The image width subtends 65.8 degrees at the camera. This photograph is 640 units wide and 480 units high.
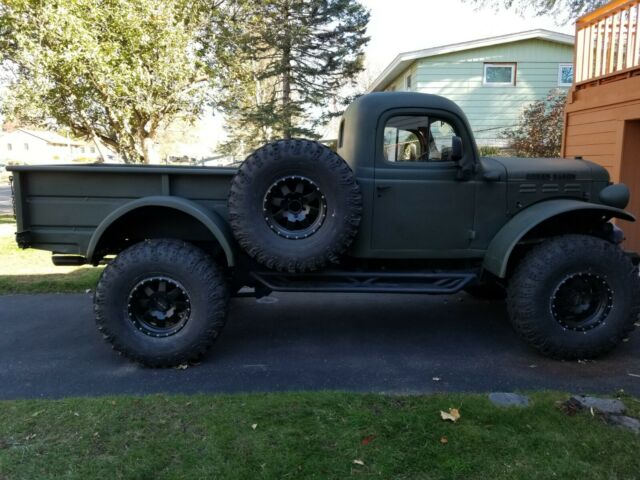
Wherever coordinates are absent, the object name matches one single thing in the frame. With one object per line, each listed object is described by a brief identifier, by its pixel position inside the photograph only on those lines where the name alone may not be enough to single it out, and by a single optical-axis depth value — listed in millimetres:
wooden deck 6605
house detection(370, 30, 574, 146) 15242
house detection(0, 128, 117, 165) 77750
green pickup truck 3900
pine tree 16859
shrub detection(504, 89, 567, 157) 12547
